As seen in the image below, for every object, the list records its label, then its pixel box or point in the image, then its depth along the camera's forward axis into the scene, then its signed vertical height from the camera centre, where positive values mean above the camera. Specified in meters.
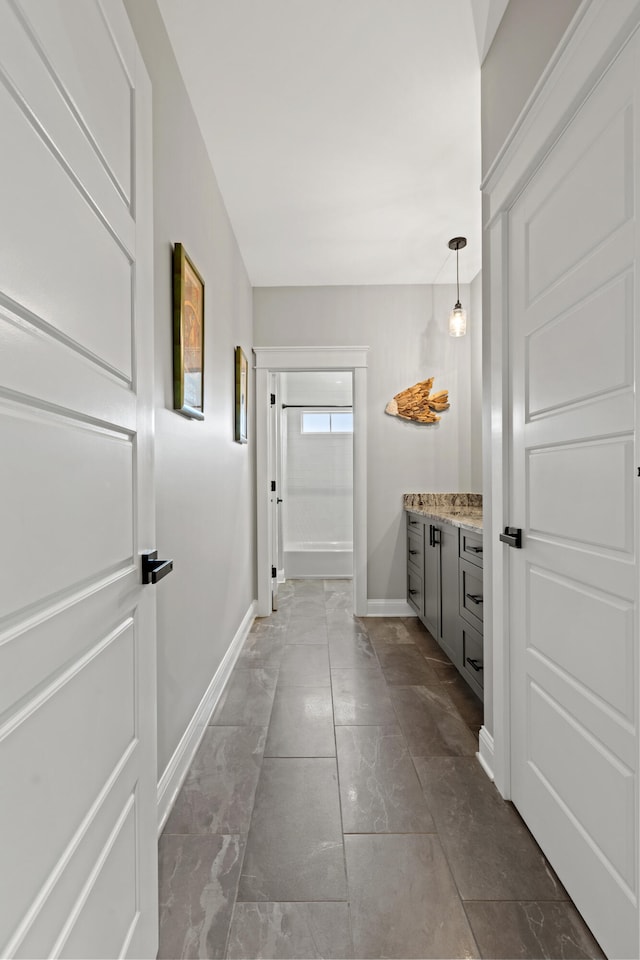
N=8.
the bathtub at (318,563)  5.12 -0.86
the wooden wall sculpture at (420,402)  3.74 +0.65
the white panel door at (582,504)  1.00 -0.05
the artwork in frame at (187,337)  1.69 +0.57
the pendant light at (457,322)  3.18 +1.09
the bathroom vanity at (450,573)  2.21 -0.51
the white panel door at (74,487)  0.56 -0.01
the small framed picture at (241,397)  2.99 +0.57
